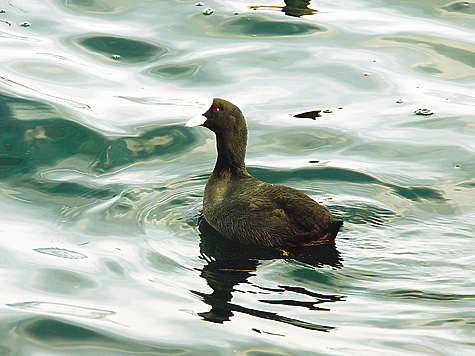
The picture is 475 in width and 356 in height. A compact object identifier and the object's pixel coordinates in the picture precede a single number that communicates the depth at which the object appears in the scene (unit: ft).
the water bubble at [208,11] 64.04
